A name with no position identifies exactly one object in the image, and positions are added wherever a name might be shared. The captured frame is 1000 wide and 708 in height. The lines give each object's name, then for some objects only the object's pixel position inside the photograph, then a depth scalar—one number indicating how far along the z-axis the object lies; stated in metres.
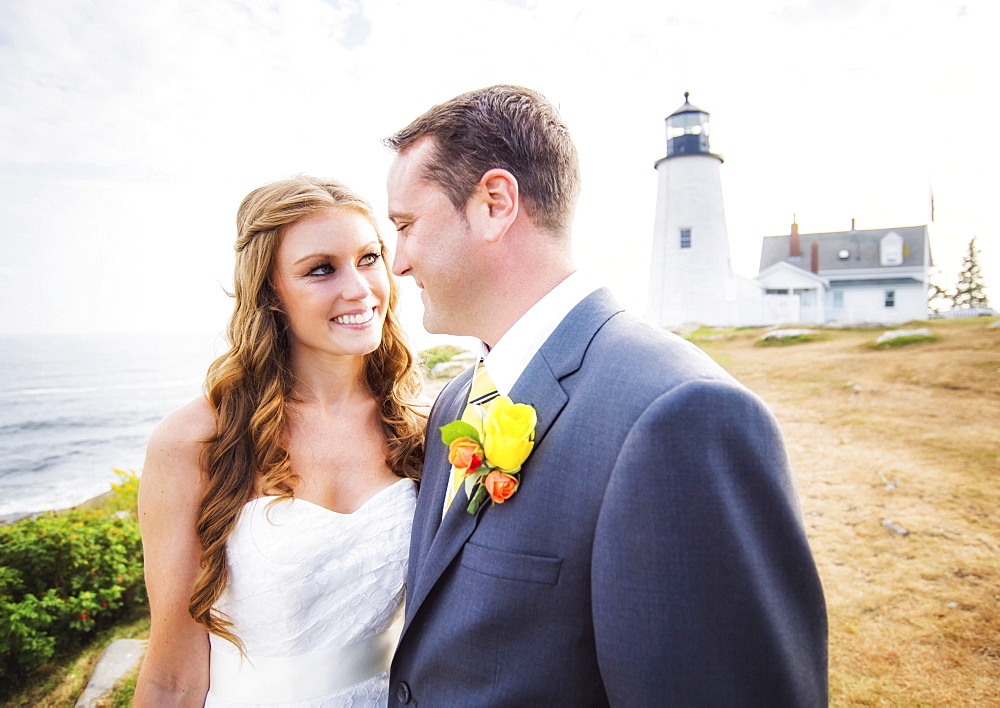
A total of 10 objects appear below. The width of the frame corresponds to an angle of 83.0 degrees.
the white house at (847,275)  23.20
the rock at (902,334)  8.78
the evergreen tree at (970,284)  34.28
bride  2.31
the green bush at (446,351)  9.87
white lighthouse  21.30
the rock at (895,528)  4.94
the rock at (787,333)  12.83
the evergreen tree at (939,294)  31.34
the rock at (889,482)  5.58
